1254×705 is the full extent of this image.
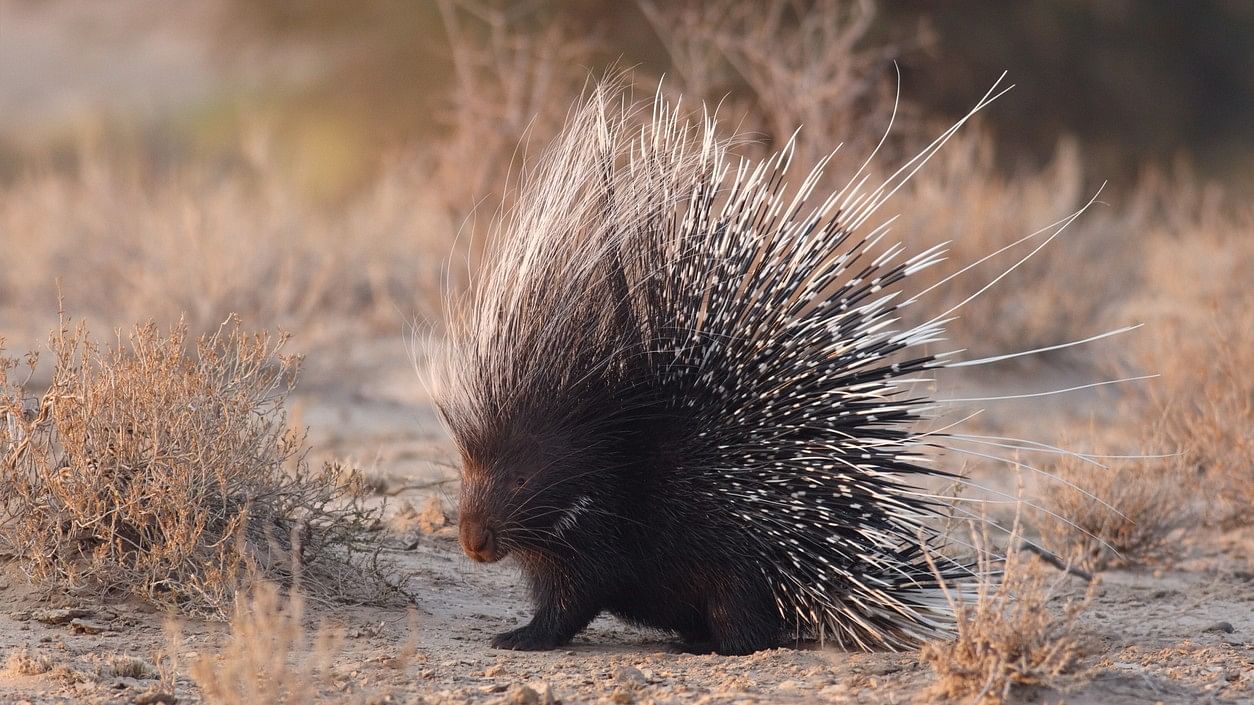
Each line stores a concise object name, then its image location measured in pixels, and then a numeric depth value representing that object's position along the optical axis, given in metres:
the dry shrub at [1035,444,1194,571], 10.82
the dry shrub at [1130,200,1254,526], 11.75
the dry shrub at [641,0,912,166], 17.81
